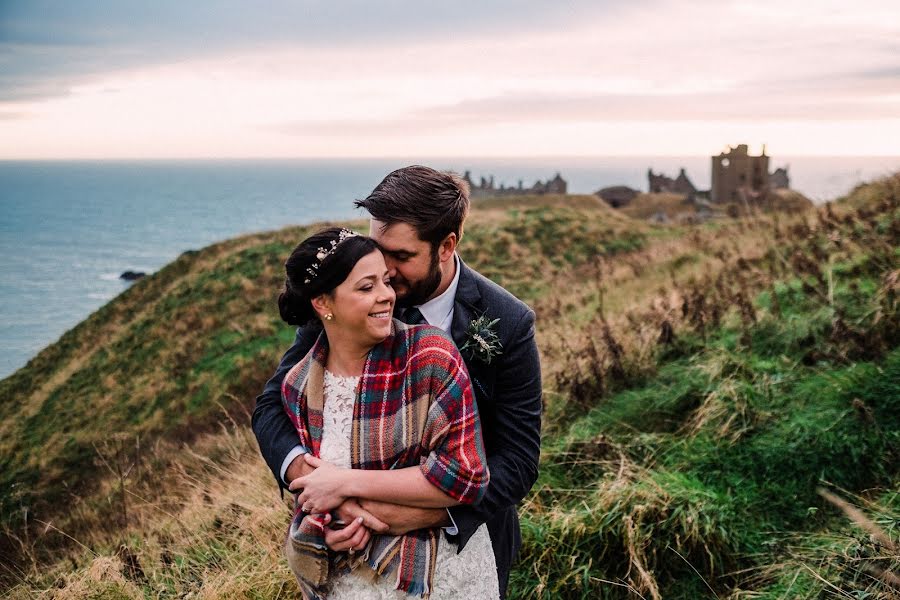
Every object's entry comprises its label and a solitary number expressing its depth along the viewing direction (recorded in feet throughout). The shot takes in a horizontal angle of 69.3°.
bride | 7.77
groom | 8.53
